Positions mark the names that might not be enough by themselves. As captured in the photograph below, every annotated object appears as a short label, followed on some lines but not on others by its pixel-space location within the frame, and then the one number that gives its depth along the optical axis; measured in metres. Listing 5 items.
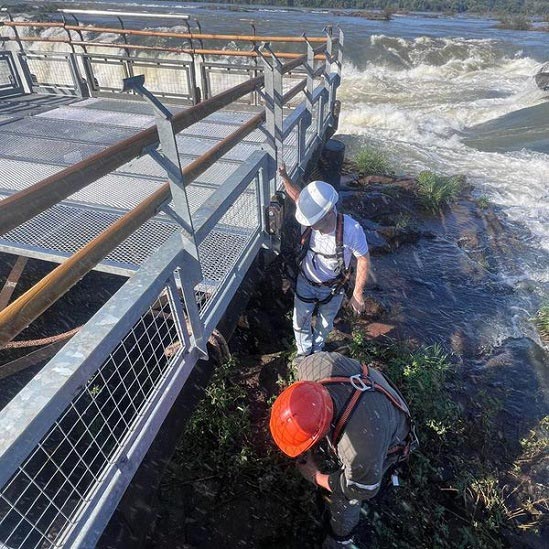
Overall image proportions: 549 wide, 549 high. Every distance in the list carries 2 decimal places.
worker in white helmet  2.96
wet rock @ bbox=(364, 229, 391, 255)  6.41
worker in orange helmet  2.05
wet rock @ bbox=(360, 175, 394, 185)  8.84
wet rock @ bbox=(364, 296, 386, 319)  4.72
